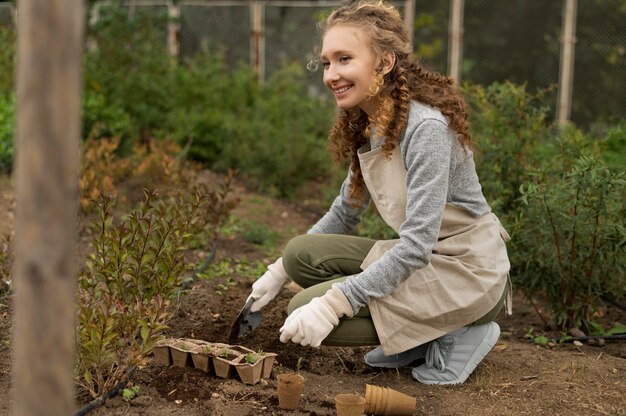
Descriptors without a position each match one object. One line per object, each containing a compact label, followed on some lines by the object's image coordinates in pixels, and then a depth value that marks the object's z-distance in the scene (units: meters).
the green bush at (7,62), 9.27
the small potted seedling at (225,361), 3.03
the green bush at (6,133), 7.92
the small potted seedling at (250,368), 3.00
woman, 3.03
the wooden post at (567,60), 11.38
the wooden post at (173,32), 13.34
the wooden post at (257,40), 12.78
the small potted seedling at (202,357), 3.07
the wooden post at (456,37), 11.71
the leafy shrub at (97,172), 5.52
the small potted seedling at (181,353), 3.10
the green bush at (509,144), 4.70
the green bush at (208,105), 8.50
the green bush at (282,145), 7.74
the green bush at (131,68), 9.25
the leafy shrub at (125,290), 2.79
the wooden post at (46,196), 1.56
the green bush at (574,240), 3.71
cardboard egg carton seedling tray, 3.03
